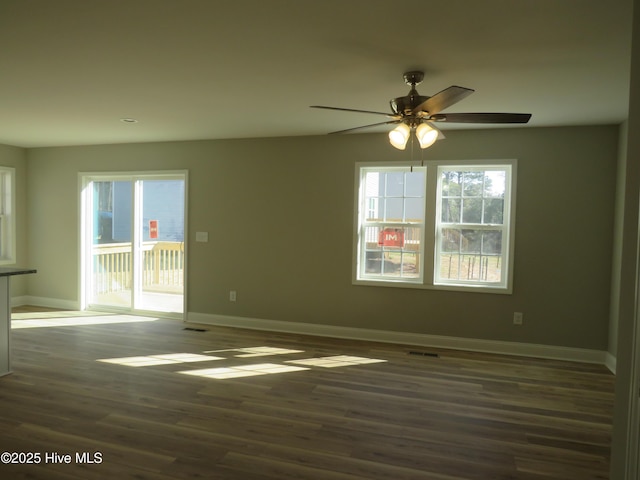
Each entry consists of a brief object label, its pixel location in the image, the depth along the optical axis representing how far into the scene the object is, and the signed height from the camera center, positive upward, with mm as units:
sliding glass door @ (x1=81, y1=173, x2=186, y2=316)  5832 -276
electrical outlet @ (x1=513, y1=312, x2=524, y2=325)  4496 -932
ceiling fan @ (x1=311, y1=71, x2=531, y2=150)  2588 +709
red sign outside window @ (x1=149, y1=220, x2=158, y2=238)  5918 -77
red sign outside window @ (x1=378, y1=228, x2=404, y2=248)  4945 -107
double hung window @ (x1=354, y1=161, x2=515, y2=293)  4629 +44
